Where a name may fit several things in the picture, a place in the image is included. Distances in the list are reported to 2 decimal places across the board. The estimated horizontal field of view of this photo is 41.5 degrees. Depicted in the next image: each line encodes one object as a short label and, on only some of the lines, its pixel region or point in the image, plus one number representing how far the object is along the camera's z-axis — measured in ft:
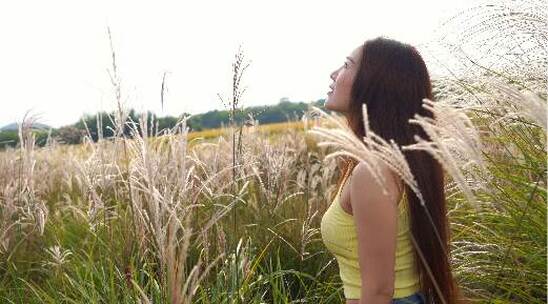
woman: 7.36
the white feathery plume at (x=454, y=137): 4.99
